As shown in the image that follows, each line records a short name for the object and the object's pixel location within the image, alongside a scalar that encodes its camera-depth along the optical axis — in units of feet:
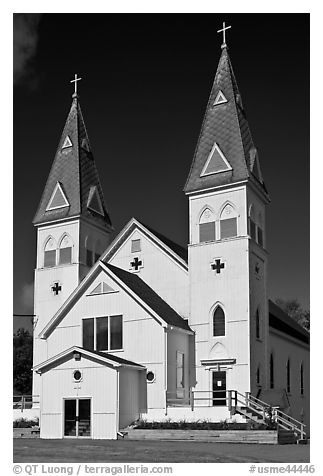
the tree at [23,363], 203.31
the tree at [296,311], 249.26
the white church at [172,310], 100.32
